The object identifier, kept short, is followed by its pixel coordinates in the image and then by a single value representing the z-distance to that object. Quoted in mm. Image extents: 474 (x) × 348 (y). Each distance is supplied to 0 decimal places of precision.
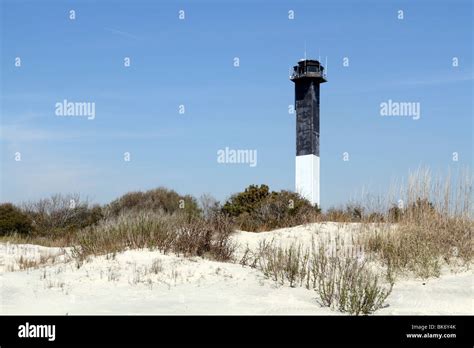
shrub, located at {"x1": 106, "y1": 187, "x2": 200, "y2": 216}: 28688
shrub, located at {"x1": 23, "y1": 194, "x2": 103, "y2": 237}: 24953
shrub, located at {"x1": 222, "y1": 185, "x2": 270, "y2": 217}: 22112
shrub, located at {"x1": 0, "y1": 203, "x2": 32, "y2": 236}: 22281
